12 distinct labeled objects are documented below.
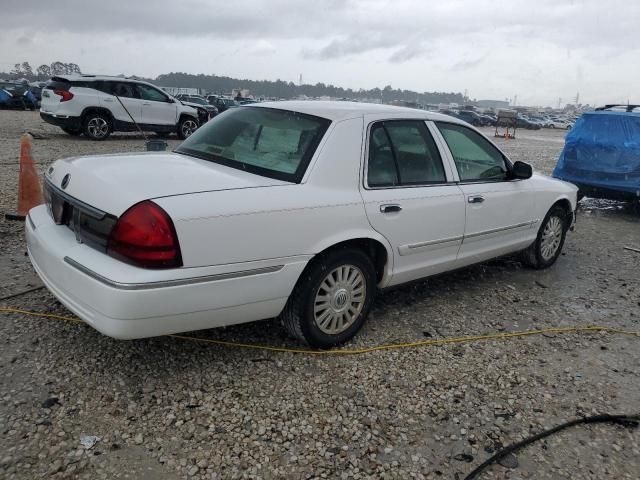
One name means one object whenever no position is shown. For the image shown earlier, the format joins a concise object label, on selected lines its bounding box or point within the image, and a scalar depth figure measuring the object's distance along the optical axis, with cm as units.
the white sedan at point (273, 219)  263
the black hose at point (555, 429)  251
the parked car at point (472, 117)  4500
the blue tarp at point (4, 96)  2680
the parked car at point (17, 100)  2698
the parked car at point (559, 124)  5780
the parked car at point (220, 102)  3048
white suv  1348
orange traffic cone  549
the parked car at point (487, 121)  4616
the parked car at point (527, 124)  5078
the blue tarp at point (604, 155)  830
